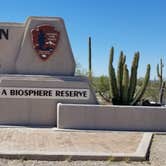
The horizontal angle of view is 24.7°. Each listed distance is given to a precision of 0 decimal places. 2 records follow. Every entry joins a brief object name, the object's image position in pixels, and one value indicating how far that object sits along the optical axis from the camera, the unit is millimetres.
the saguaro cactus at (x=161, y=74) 27572
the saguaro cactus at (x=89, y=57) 23422
